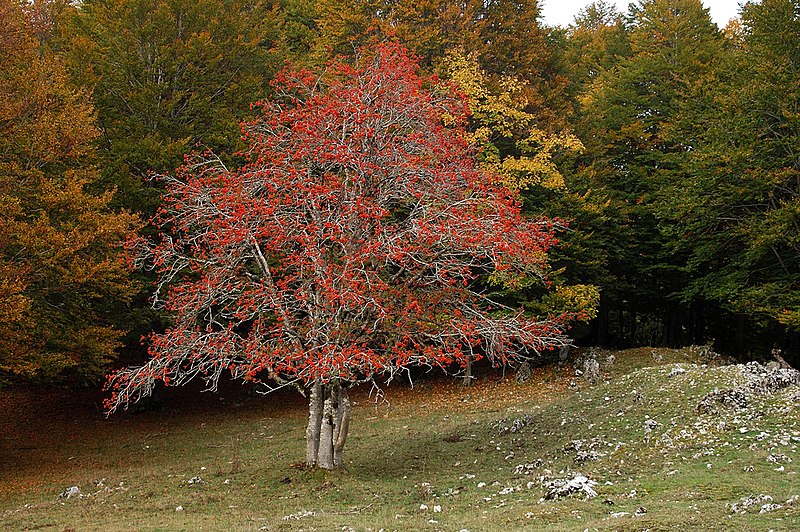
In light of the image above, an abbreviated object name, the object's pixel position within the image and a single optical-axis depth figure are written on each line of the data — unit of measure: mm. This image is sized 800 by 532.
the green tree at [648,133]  36750
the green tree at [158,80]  27562
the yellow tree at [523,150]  29797
